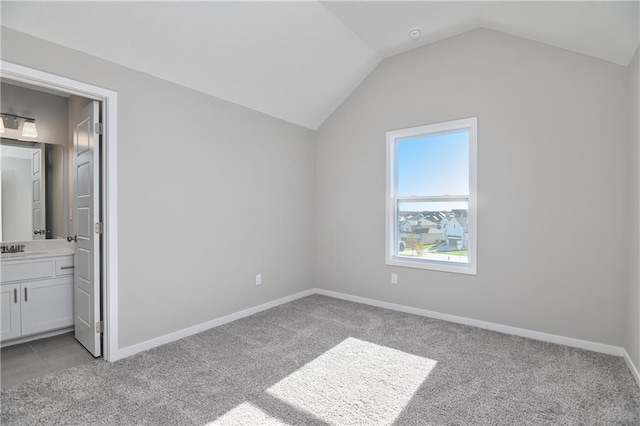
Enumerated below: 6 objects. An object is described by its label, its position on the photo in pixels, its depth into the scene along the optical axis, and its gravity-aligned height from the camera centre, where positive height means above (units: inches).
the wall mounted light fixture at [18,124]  132.2 +36.0
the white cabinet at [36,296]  115.2 -32.7
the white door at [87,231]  106.1 -7.3
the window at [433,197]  139.1 +5.8
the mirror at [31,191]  134.7 +8.1
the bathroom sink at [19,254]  119.3 -17.6
